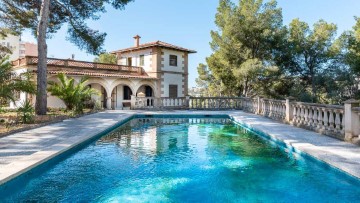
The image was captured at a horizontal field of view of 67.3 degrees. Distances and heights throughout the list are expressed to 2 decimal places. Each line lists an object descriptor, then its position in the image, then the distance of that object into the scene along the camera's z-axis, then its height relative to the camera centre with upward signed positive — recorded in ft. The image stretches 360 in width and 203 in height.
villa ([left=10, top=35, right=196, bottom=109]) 68.33 +7.86
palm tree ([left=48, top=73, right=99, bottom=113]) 51.13 +1.36
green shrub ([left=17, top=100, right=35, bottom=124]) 36.92 -1.82
